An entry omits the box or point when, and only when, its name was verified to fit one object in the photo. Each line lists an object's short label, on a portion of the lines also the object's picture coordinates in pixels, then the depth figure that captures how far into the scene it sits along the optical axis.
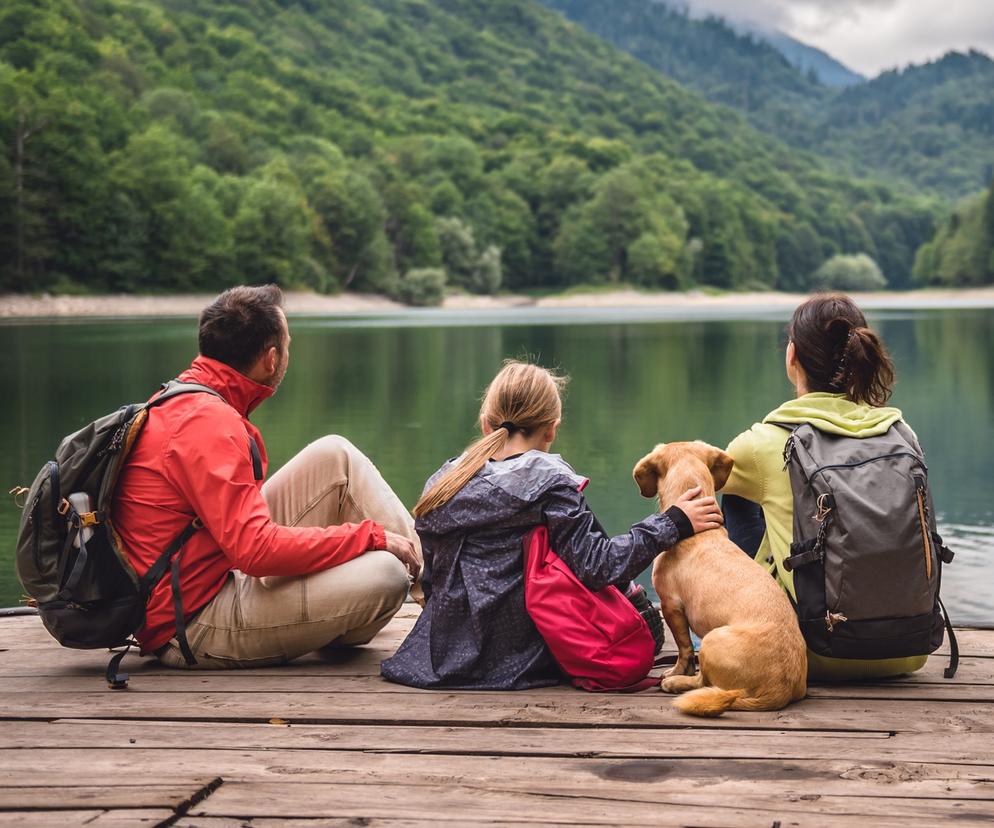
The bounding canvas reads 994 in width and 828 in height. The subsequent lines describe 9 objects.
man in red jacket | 3.24
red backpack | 3.30
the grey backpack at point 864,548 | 3.20
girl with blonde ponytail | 3.28
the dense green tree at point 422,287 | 86.88
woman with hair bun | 3.42
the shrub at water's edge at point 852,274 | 137.00
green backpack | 3.24
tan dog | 3.08
